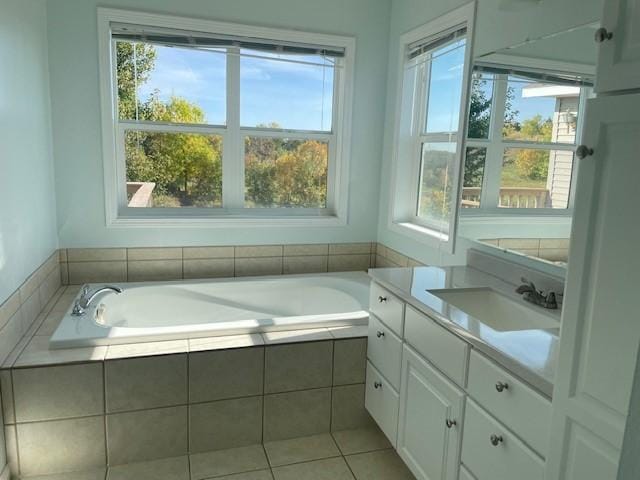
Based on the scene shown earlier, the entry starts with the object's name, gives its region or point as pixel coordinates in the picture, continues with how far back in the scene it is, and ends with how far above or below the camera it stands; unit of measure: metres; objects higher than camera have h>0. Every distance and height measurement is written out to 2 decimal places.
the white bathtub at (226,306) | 2.40 -0.87
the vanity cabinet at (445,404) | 1.36 -0.81
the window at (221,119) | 3.02 +0.24
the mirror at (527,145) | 1.87 +0.10
